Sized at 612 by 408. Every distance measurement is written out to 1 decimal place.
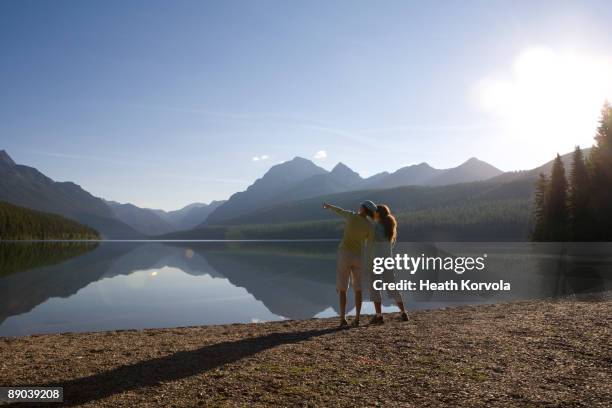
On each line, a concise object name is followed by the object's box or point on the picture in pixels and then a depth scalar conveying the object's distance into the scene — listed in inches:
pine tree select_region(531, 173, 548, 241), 2765.7
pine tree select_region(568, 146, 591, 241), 2299.5
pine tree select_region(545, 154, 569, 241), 2608.8
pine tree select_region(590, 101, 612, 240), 2155.5
